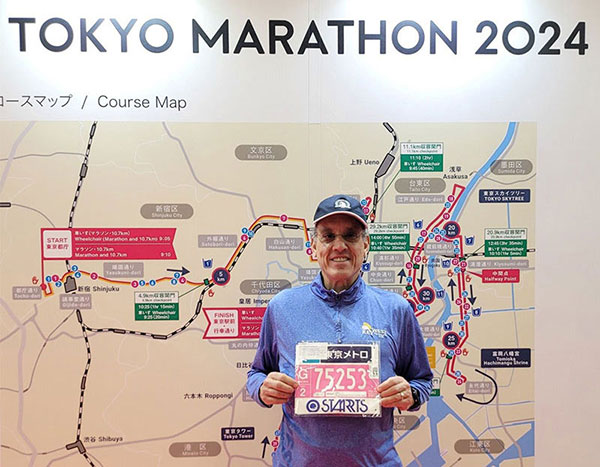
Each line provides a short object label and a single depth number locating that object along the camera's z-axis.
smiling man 1.66
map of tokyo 2.25
